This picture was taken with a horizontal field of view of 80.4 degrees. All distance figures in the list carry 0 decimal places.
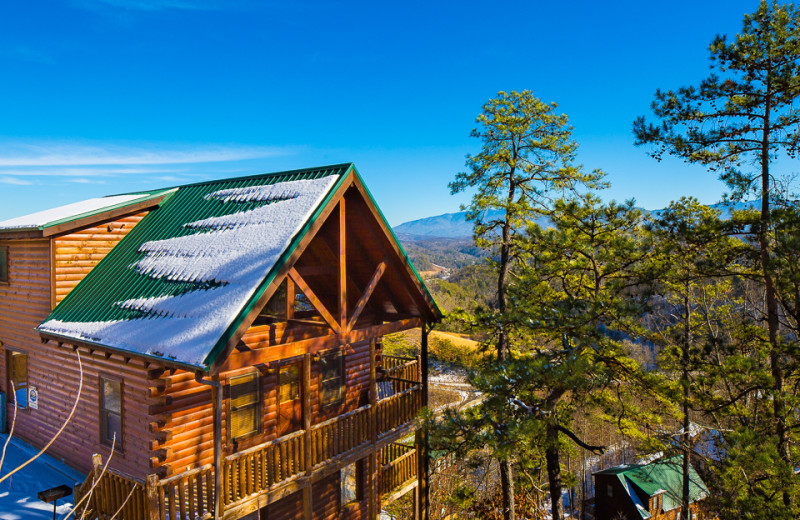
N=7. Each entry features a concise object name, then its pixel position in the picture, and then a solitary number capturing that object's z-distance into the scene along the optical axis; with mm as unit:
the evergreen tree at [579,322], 12125
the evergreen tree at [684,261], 11797
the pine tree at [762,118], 10891
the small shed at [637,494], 28953
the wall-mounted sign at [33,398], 12095
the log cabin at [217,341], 8242
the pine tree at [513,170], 18922
